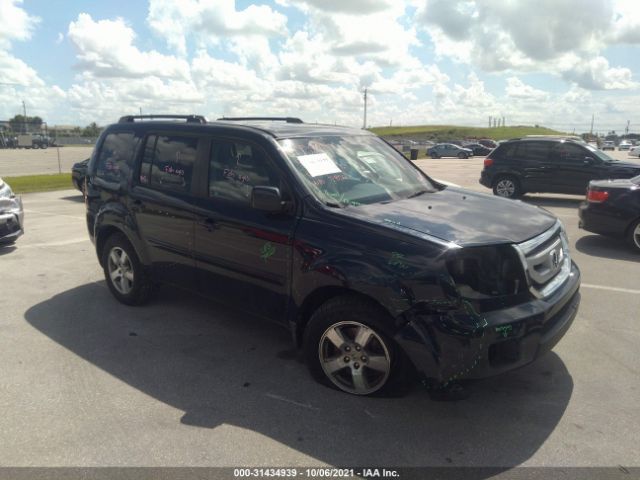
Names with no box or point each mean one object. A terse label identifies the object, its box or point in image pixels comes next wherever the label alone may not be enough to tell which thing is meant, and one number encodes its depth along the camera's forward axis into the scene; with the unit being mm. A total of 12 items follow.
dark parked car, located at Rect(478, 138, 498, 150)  55009
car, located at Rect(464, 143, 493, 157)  50812
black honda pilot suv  3023
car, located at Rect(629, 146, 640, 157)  43253
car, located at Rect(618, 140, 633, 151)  66912
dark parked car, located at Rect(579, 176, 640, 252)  7652
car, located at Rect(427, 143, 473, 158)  46906
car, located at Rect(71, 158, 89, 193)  12791
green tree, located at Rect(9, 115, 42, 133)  37406
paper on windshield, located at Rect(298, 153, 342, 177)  3853
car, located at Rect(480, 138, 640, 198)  12680
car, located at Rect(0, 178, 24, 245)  7598
